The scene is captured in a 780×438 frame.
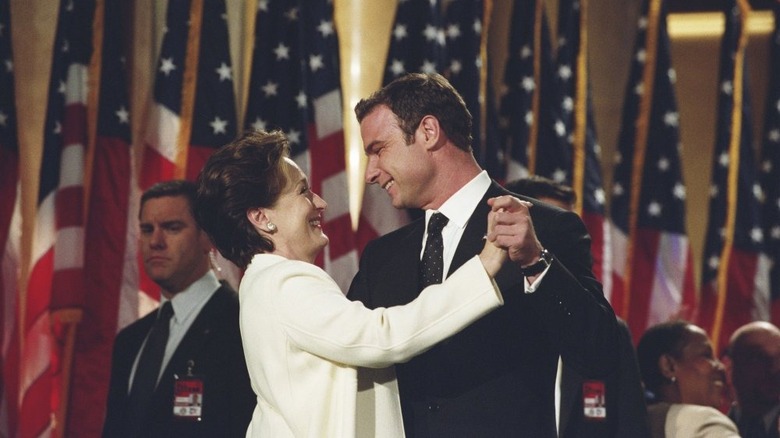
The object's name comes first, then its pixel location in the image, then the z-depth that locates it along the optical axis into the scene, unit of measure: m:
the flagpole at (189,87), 9.99
